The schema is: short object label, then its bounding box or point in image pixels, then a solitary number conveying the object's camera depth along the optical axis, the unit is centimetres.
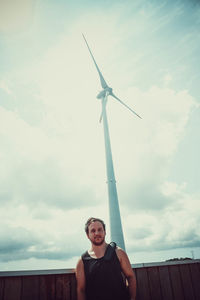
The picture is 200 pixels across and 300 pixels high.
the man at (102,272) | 301
